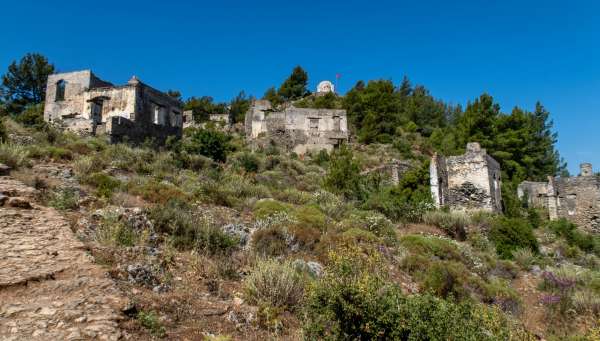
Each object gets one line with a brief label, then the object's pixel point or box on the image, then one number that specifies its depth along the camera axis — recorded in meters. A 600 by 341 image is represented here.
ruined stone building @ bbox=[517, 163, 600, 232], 21.03
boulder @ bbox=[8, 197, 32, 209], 7.30
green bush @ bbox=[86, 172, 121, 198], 10.44
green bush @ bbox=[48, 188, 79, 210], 7.97
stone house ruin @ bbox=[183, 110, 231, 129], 41.06
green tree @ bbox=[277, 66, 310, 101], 50.78
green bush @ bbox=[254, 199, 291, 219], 10.84
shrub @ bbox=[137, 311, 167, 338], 4.51
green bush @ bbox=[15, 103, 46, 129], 17.31
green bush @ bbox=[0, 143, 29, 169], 10.34
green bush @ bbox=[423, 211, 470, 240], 15.89
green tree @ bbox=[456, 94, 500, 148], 28.83
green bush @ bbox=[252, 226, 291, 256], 8.41
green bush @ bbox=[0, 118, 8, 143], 13.24
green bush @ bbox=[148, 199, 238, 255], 7.76
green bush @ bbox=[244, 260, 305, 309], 5.88
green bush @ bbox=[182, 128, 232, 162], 22.99
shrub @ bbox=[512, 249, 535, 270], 13.77
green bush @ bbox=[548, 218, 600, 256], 18.09
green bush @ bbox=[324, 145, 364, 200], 18.56
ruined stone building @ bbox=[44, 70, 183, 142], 22.38
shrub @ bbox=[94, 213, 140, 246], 6.75
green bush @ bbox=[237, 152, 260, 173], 21.55
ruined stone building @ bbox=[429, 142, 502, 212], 18.95
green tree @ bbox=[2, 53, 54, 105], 33.47
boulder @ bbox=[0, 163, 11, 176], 9.39
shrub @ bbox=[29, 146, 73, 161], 12.84
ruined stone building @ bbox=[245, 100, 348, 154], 32.22
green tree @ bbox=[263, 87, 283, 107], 49.65
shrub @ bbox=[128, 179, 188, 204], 10.32
